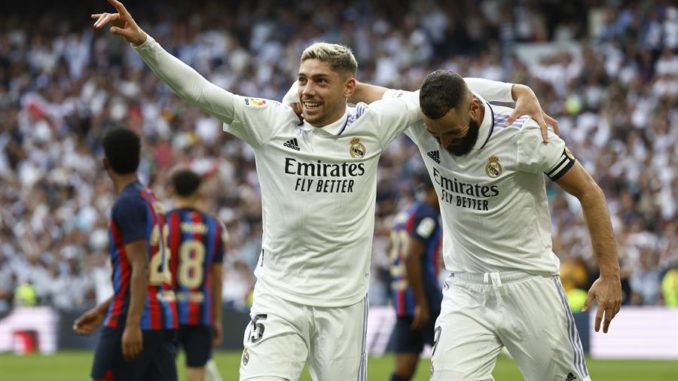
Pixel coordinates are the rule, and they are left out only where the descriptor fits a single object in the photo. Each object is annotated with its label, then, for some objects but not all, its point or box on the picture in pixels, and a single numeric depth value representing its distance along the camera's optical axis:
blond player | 13.42
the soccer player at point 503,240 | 14.00
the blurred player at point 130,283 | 16.27
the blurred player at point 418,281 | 23.58
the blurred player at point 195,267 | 22.67
